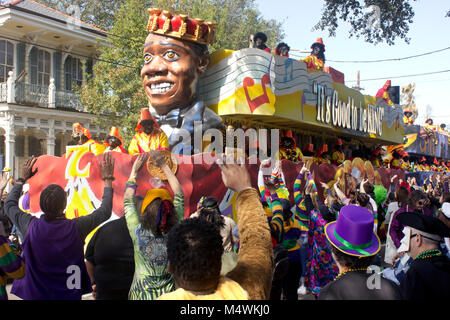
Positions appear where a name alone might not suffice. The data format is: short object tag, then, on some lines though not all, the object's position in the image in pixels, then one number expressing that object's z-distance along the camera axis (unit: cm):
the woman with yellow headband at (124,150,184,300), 352
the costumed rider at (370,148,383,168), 1803
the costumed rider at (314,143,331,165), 1438
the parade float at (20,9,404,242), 686
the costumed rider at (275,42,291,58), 1283
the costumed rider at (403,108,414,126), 2706
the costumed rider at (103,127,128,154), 931
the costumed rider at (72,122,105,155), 988
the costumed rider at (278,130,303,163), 1174
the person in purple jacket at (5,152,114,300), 374
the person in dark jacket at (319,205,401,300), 262
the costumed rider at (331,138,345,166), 1508
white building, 1803
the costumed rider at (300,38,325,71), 1452
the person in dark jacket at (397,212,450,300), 305
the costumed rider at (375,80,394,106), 1867
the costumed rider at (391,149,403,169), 2012
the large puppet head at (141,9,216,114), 898
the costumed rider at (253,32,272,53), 1173
